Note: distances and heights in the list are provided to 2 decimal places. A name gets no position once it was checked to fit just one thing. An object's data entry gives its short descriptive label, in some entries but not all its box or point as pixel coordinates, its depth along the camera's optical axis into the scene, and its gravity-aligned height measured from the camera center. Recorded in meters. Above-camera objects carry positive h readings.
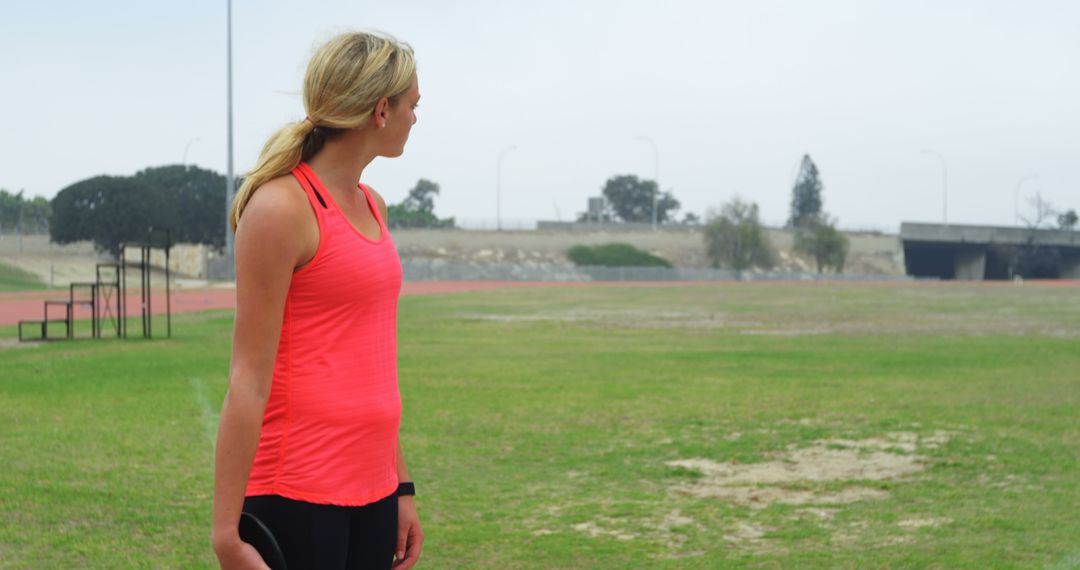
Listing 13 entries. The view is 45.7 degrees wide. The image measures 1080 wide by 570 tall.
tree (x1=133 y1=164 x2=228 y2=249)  86.94 +3.01
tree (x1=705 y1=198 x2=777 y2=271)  108.19 +0.84
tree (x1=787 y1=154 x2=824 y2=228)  156.38 +7.69
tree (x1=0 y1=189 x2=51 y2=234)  112.71 +3.19
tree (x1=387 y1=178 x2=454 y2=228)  136.70 +5.02
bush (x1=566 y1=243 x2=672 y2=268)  105.56 -0.34
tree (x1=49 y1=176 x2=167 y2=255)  83.12 +2.10
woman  2.50 -0.16
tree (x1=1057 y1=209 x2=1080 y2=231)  124.81 +3.82
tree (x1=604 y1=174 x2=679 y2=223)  165.75 +6.78
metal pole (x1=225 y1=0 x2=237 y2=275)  54.82 +8.03
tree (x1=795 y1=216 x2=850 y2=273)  110.75 +0.79
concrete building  111.81 +0.71
